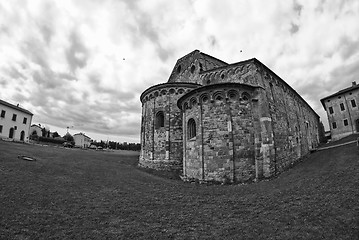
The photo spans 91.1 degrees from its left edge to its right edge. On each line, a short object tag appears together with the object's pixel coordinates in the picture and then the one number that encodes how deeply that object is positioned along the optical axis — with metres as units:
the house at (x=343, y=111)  31.36
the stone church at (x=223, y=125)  14.06
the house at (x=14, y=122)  33.53
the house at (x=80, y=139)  74.44
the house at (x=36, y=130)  60.72
